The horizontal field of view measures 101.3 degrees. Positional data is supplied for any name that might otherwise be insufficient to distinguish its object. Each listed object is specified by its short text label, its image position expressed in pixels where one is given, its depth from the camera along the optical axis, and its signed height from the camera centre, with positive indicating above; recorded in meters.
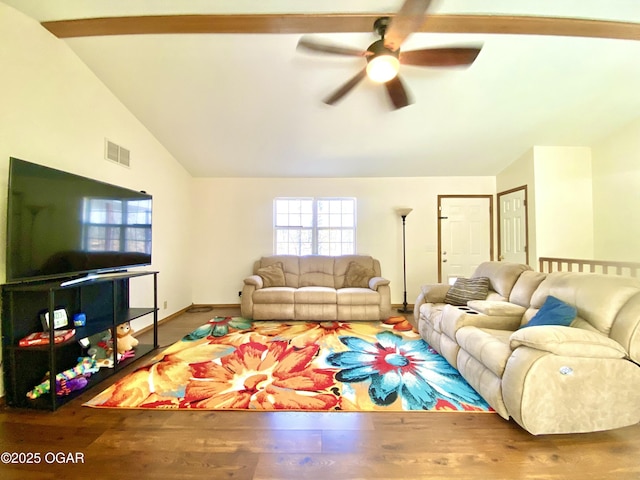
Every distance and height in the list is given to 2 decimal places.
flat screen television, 1.75 +0.15
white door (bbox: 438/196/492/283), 4.72 +0.19
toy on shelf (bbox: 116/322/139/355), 2.50 -0.90
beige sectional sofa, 1.50 -0.72
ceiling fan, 1.81 +1.44
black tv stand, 1.80 -0.67
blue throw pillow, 1.77 -0.48
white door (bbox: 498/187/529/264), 4.05 +0.31
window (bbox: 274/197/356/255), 4.85 +0.34
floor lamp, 4.42 -0.24
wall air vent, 2.82 +1.02
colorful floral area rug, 1.87 -1.12
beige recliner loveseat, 3.79 -0.82
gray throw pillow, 2.75 -0.50
